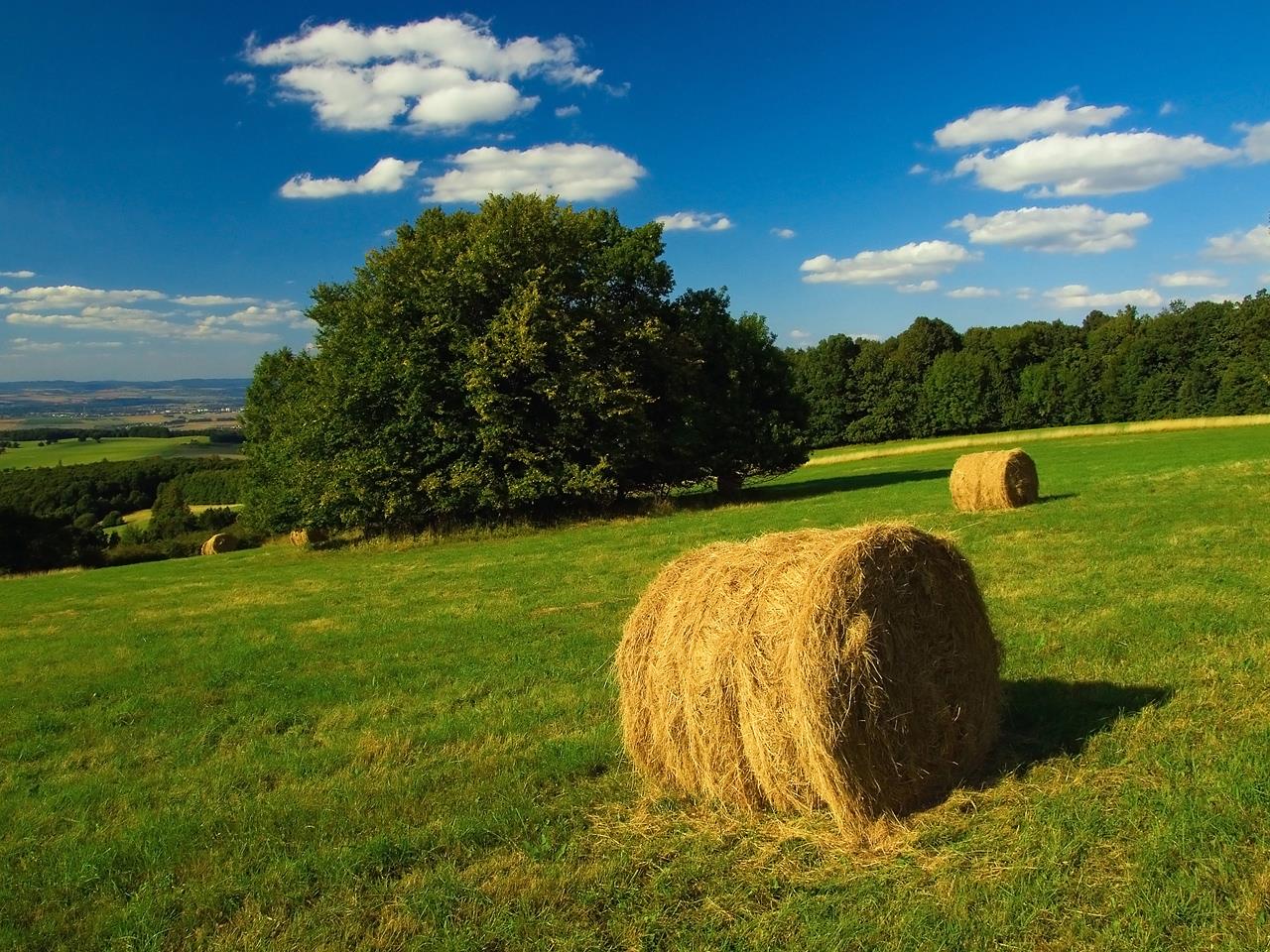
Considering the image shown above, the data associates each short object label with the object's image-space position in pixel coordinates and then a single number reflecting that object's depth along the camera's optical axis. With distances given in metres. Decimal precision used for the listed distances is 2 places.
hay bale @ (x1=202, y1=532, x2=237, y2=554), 38.81
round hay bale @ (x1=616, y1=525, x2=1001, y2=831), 4.99
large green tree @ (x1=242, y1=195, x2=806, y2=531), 26.78
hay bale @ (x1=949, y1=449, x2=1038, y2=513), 20.22
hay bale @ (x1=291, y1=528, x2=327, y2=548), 31.45
